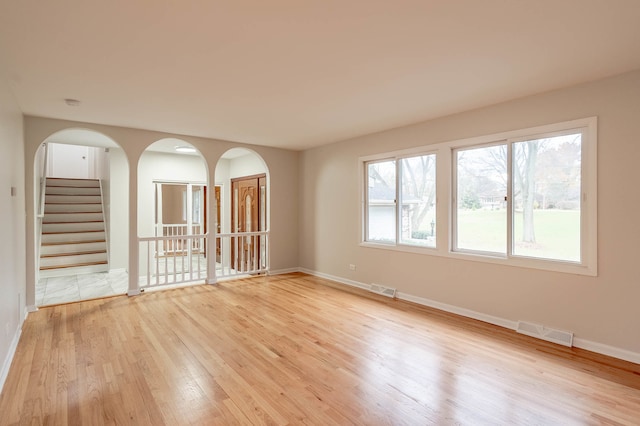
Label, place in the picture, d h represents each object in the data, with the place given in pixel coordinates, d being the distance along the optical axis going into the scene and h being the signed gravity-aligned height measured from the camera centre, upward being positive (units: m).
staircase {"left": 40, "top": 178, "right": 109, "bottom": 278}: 6.34 -0.37
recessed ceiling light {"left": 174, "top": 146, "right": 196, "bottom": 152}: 6.46 +1.25
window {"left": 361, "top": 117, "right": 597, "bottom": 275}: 3.15 +0.15
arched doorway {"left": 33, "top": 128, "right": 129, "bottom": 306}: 5.68 -0.31
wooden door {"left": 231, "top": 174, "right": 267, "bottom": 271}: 6.93 +0.02
